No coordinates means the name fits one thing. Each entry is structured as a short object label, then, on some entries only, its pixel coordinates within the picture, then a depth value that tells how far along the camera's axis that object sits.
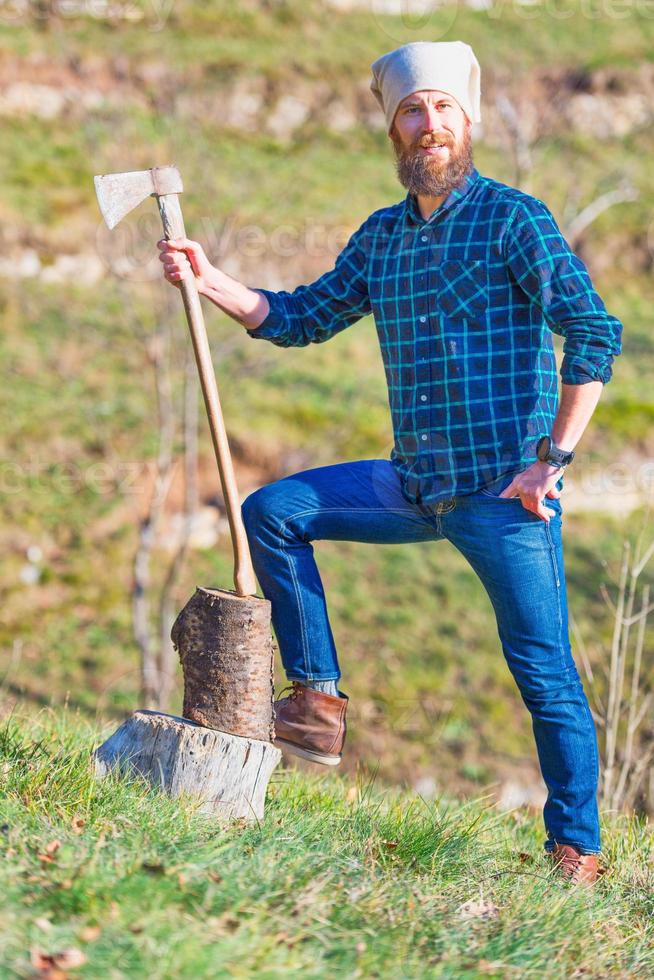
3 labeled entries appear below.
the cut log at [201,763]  6.22
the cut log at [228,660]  6.39
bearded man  6.15
